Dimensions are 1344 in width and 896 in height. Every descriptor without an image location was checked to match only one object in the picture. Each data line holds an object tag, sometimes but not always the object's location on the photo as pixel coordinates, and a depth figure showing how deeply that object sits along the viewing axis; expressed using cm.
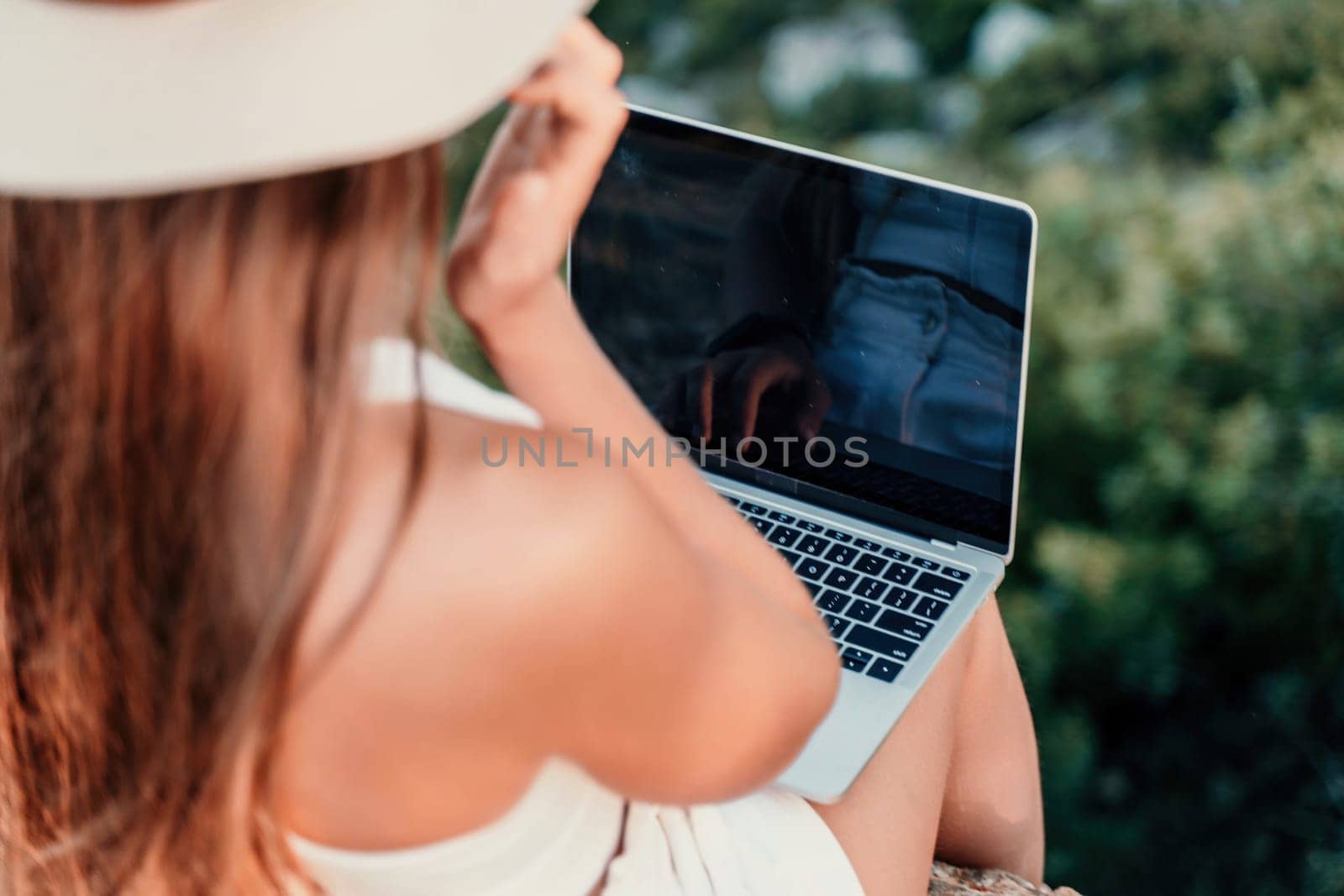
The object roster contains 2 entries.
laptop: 102
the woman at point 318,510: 56
